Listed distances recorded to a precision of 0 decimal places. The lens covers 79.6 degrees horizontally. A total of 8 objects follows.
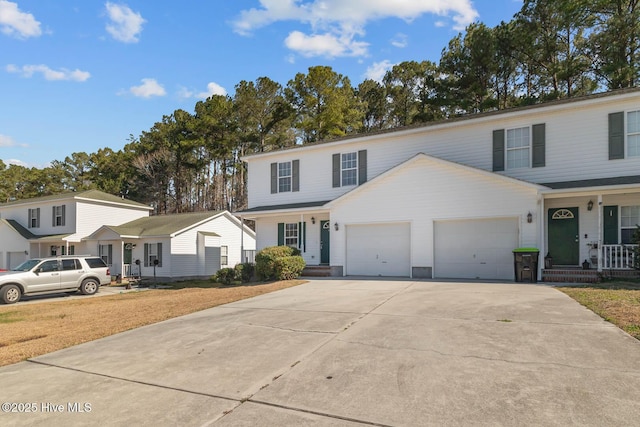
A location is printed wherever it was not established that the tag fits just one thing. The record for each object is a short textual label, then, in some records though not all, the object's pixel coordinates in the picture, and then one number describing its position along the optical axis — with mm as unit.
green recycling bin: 12492
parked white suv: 15703
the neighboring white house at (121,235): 25766
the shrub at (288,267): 15453
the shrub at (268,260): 15547
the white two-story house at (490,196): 13141
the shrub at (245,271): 17016
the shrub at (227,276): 17281
